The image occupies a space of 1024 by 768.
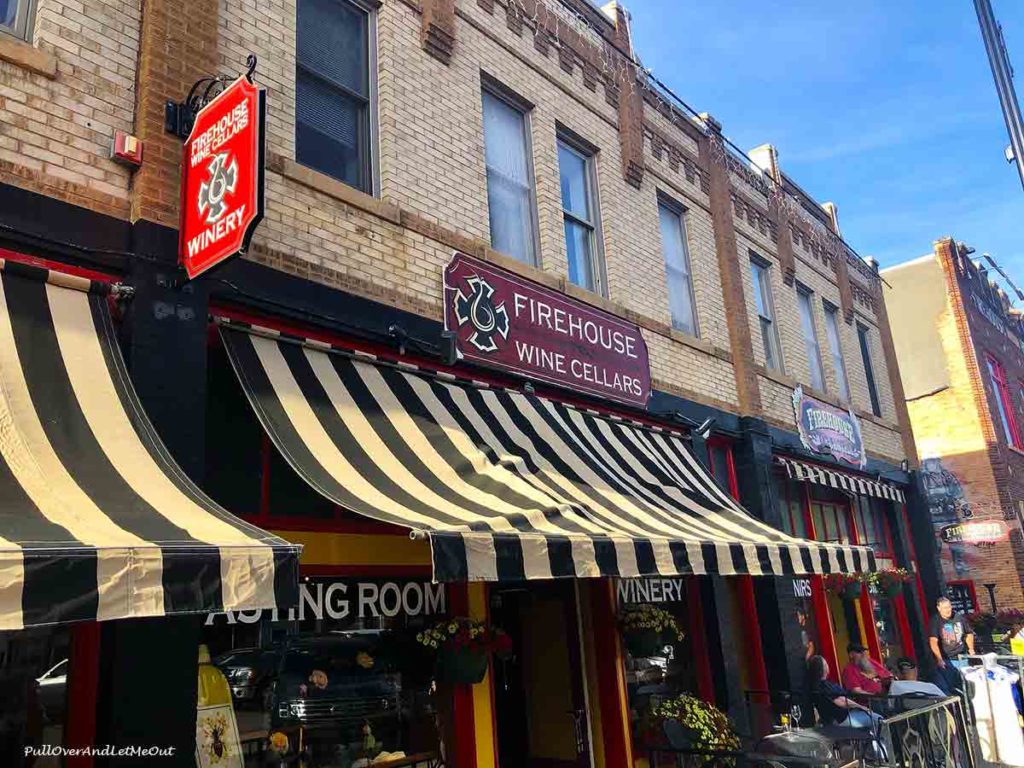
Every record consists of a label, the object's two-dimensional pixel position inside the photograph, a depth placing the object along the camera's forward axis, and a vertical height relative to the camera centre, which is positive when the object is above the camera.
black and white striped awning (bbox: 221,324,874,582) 4.62 +0.95
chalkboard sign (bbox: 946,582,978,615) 19.45 -0.33
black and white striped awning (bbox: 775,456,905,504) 11.80 +1.72
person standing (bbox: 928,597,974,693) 10.69 -0.85
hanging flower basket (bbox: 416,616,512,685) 6.15 -0.19
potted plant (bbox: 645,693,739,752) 7.41 -1.10
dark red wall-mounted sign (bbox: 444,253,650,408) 7.26 +2.66
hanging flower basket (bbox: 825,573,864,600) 12.09 +0.10
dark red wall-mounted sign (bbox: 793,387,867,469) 12.76 +2.60
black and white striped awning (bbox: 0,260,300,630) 2.94 +0.63
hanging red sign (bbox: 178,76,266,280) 4.58 +2.65
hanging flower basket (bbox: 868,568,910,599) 12.35 +0.13
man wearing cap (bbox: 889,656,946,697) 8.88 -1.10
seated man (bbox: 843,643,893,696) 9.79 -1.01
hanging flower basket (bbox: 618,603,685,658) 7.88 -0.20
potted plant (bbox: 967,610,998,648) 16.99 -0.93
